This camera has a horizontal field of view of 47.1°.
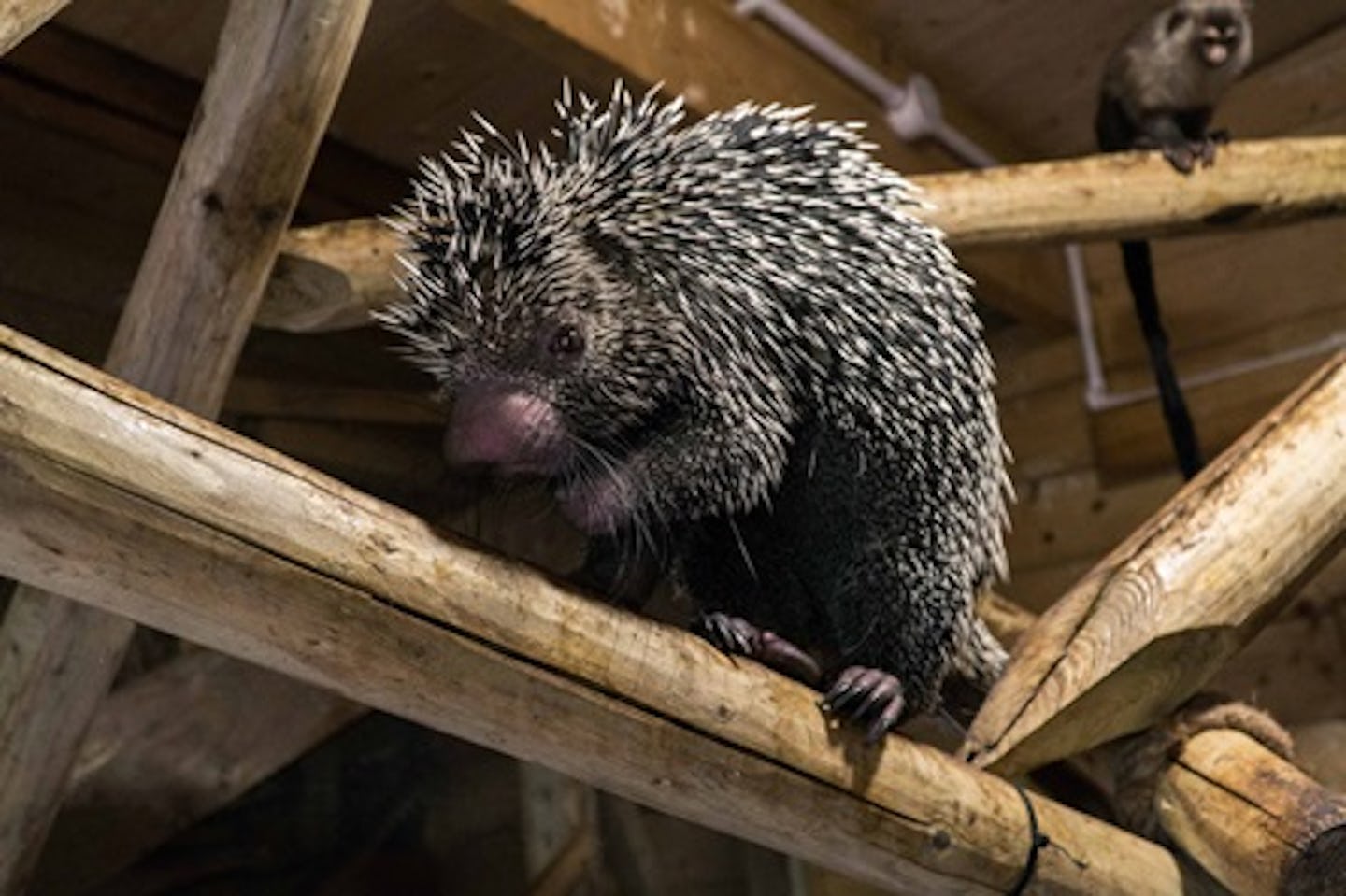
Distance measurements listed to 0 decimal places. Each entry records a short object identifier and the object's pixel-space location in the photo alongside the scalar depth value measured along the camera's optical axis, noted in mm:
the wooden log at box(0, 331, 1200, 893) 1084
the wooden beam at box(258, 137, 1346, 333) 1920
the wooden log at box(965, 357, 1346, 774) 1839
